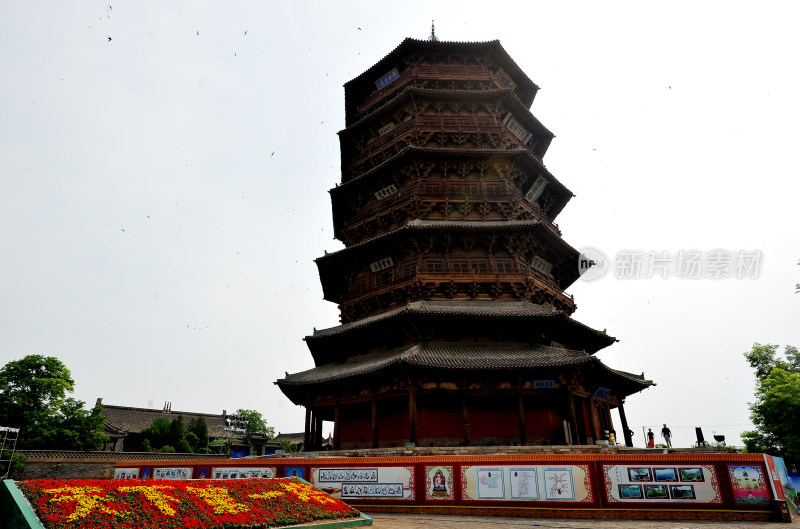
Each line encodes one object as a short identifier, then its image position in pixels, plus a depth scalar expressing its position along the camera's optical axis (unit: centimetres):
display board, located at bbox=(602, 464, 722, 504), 1062
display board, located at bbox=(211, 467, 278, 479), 1567
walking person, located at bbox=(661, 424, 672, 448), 1997
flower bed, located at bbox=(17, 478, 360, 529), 674
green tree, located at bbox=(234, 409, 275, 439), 6444
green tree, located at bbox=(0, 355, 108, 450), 3322
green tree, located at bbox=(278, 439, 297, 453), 5937
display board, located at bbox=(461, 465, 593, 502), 1155
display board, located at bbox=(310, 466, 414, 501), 1323
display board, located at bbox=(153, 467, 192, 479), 1806
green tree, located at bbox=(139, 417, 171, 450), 4847
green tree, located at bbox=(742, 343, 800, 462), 3036
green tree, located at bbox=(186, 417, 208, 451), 5175
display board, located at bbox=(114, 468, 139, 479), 1977
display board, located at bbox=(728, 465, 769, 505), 1026
